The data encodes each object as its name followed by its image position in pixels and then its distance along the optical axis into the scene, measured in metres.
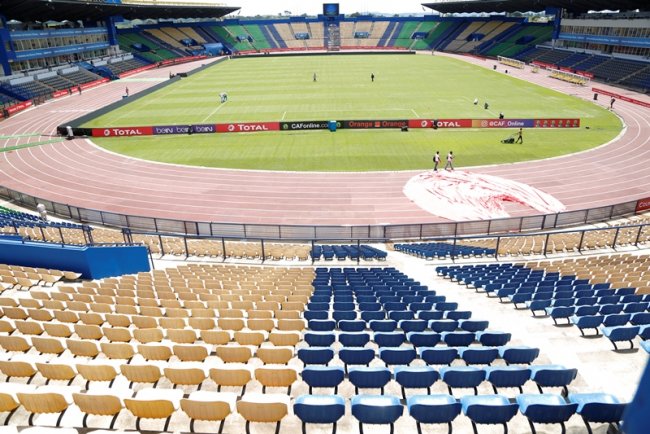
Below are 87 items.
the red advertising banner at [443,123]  44.83
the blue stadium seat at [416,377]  6.96
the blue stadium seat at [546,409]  5.75
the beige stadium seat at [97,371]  7.05
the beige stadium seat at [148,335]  8.79
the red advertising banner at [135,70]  85.78
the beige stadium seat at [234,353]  7.89
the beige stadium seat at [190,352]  7.94
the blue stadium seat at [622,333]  8.63
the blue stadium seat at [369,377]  6.95
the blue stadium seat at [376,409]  5.89
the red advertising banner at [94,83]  73.25
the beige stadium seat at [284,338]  8.73
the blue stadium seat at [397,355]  7.84
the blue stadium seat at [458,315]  10.61
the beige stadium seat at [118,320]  9.68
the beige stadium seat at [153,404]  5.96
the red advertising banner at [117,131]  45.06
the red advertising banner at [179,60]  101.76
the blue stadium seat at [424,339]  8.81
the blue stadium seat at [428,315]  10.50
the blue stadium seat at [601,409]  5.66
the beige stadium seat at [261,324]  9.57
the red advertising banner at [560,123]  44.62
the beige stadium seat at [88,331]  8.86
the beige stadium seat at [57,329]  8.99
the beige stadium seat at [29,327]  9.05
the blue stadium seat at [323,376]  7.02
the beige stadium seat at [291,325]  9.64
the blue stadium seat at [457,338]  8.91
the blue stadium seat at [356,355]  7.95
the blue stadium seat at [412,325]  9.61
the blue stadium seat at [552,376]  6.84
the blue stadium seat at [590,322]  9.52
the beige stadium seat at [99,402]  6.01
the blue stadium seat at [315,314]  10.44
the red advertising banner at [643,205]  25.18
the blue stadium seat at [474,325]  9.73
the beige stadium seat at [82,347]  8.09
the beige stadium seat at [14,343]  8.20
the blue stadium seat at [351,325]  9.70
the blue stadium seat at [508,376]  6.94
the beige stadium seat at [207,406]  5.88
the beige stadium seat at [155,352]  7.95
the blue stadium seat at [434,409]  5.89
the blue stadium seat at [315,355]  7.90
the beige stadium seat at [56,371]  7.10
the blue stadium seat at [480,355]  7.94
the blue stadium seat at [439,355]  7.91
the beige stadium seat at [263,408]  5.93
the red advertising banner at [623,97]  54.78
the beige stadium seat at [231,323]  9.54
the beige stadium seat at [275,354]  7.86
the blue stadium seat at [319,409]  5.95
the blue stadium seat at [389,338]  8.77
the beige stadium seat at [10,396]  6.07
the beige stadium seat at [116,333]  8.80
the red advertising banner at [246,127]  45.41
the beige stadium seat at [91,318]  9.72
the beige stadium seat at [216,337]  8.78
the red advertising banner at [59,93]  66.04
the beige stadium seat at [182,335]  8.89
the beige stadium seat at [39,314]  9.82
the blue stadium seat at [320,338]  8.81
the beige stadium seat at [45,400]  6.03
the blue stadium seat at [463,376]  6.95
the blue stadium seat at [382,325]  9.68
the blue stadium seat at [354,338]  8.75
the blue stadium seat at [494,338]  8.91
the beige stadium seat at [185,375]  6.97
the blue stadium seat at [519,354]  8.02
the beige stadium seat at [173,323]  9.51
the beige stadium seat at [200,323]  9.66
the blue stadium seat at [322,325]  9.71
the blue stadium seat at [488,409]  5.89
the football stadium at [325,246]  6.59
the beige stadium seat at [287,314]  10.38
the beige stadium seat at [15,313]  9.83
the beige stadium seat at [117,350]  7.95
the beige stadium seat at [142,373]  7.06
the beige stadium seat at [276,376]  6.95
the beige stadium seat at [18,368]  7.14
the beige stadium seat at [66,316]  9.75
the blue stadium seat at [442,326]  9.69
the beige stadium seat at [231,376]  6.90
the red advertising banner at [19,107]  56.28
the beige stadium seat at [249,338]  8.73
